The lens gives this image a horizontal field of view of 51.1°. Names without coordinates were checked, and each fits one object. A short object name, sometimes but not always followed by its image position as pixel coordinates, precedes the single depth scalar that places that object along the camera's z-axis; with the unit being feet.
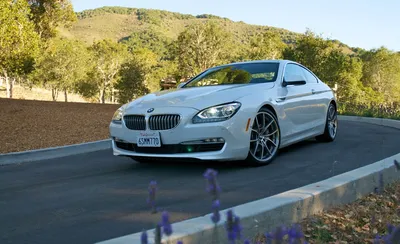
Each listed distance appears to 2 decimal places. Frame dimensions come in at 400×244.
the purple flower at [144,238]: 4.31
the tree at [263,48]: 182.86
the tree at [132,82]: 183.73
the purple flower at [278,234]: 3.62
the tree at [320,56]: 124.98
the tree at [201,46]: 154.10
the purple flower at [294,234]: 4.08
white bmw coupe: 15.89
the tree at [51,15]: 113.50
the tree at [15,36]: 71.67
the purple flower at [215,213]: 4.90
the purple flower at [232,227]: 4.47
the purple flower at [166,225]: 4.44
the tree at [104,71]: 197.33
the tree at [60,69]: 154.20
